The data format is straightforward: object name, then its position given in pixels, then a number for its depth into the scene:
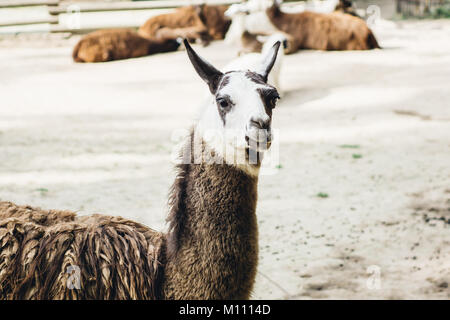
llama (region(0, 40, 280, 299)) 2.57
